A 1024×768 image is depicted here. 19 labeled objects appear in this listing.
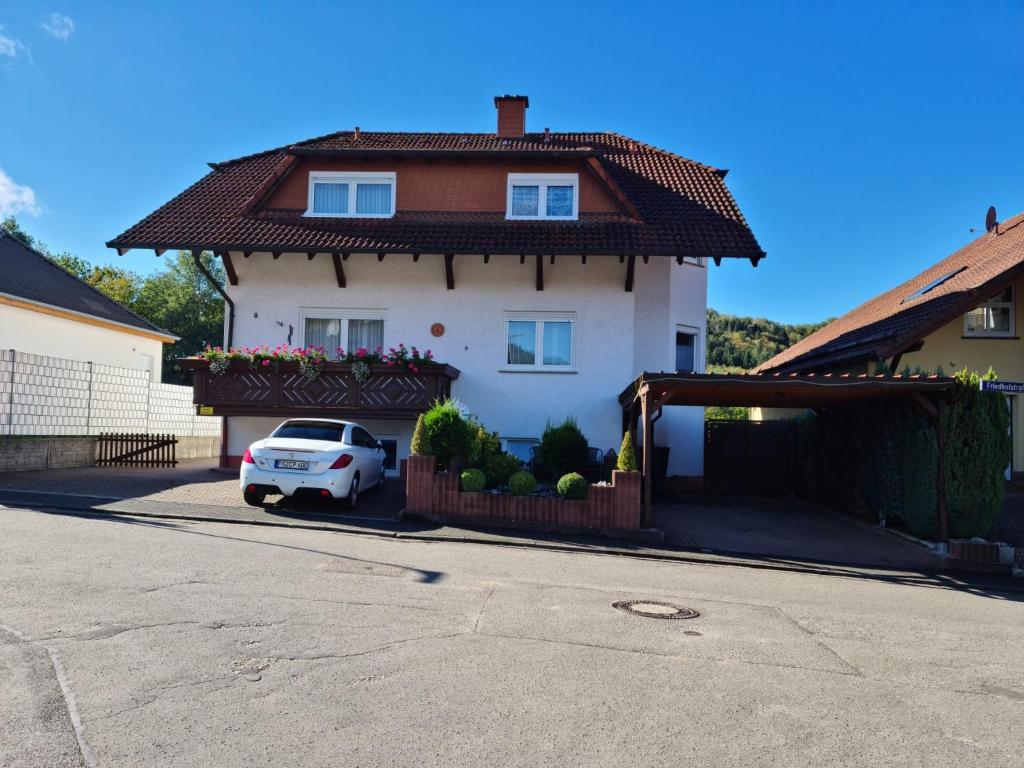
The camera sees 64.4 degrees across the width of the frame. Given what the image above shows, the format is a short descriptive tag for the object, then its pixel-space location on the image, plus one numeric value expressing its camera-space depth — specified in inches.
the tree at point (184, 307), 2169.0
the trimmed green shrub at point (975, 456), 458.9
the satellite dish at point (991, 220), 981.8
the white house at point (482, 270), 704.4
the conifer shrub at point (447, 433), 509.4
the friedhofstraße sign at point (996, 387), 462.3
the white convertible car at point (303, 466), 491.8
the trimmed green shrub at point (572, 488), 490.0
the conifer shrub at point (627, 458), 487.8
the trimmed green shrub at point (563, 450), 581.3
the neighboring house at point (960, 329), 691.4
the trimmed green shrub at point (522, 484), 497.0
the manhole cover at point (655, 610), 288.8
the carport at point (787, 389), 459.5
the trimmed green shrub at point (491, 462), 531.5
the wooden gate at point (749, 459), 803.4
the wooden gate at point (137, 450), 767.7
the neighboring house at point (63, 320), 938.1
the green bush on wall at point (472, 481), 500.7
